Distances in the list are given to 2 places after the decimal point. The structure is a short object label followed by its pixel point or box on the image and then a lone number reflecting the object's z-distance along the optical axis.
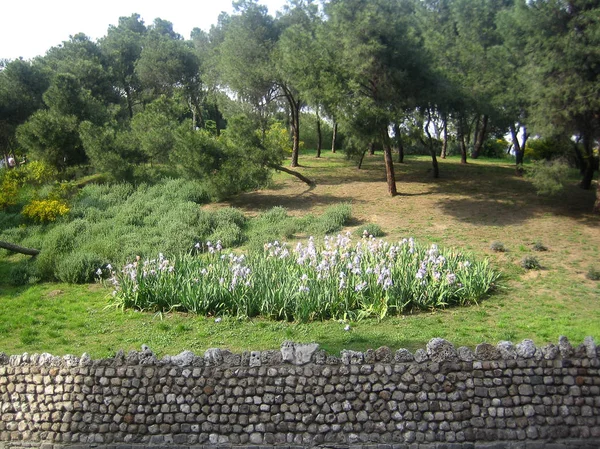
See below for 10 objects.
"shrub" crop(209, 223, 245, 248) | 14.75
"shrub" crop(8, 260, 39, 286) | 13.29
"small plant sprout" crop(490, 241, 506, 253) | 13.47
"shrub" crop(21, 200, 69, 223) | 17.80
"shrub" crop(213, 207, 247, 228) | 16.28
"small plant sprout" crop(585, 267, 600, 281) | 11.81
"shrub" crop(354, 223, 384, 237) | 14.88
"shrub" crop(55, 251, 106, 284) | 12.92
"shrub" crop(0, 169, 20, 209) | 19.52
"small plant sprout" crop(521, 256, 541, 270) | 12.40
